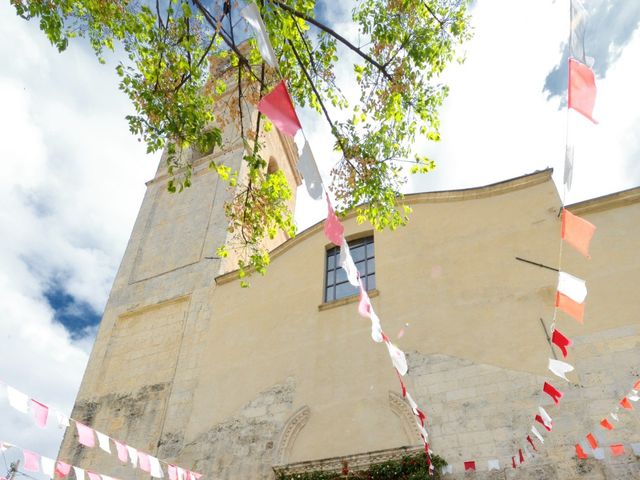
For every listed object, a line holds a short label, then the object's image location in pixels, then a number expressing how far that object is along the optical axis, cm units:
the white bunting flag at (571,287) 429
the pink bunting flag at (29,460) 502
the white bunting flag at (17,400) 477
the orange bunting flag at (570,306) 434
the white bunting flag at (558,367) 479
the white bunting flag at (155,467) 618
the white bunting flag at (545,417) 521
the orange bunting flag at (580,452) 514
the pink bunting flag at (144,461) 644
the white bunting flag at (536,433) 517
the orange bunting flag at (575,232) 373
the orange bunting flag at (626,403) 490
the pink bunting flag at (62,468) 558
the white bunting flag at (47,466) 512
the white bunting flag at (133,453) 613
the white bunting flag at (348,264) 410
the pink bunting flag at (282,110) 342
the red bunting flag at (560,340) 465
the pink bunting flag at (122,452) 595
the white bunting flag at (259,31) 313
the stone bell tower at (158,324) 817
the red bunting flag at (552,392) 509
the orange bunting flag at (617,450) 512
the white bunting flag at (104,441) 587
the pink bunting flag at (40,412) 501
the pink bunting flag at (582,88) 280
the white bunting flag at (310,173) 368
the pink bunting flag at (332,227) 373
